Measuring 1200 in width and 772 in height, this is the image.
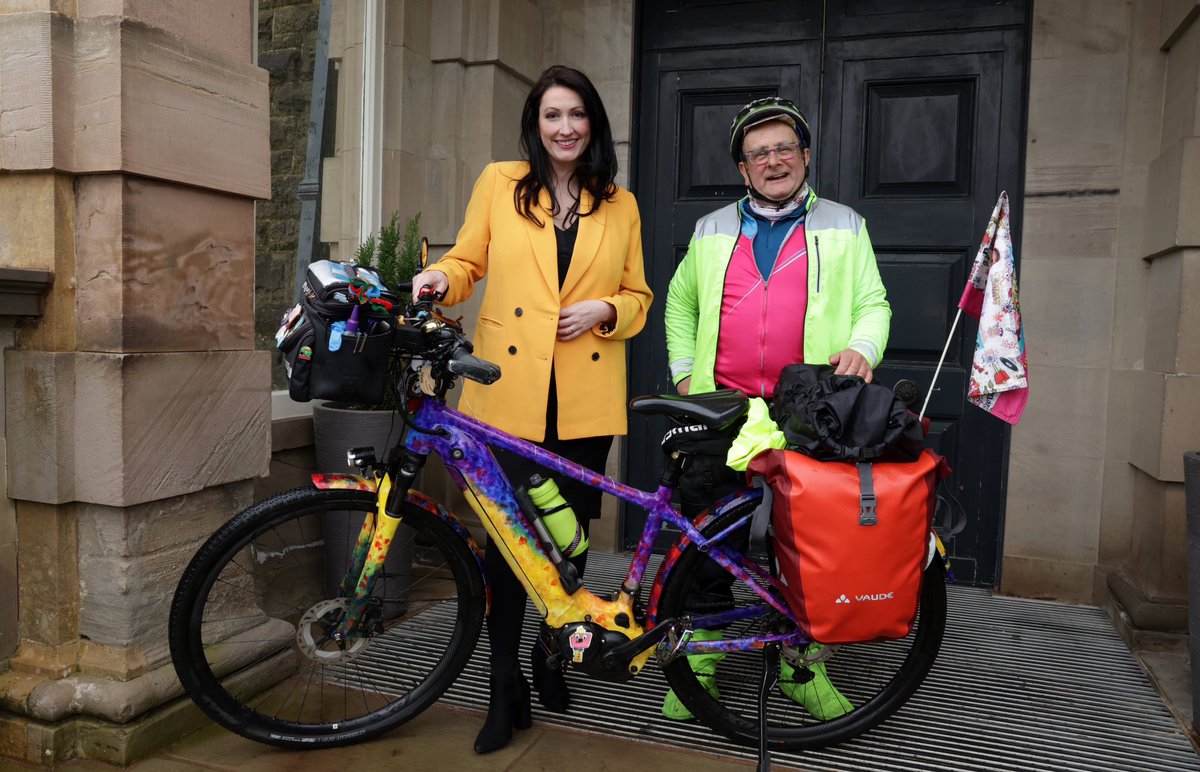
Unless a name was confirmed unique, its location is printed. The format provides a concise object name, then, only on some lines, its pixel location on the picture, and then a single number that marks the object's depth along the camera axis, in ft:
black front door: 14.05
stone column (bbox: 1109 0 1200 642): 11.44
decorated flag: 9.32
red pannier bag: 7.38
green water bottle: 8.23
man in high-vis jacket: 8.80
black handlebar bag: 7.34
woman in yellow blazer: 8.77
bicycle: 7.93
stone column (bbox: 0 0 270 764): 8.18
